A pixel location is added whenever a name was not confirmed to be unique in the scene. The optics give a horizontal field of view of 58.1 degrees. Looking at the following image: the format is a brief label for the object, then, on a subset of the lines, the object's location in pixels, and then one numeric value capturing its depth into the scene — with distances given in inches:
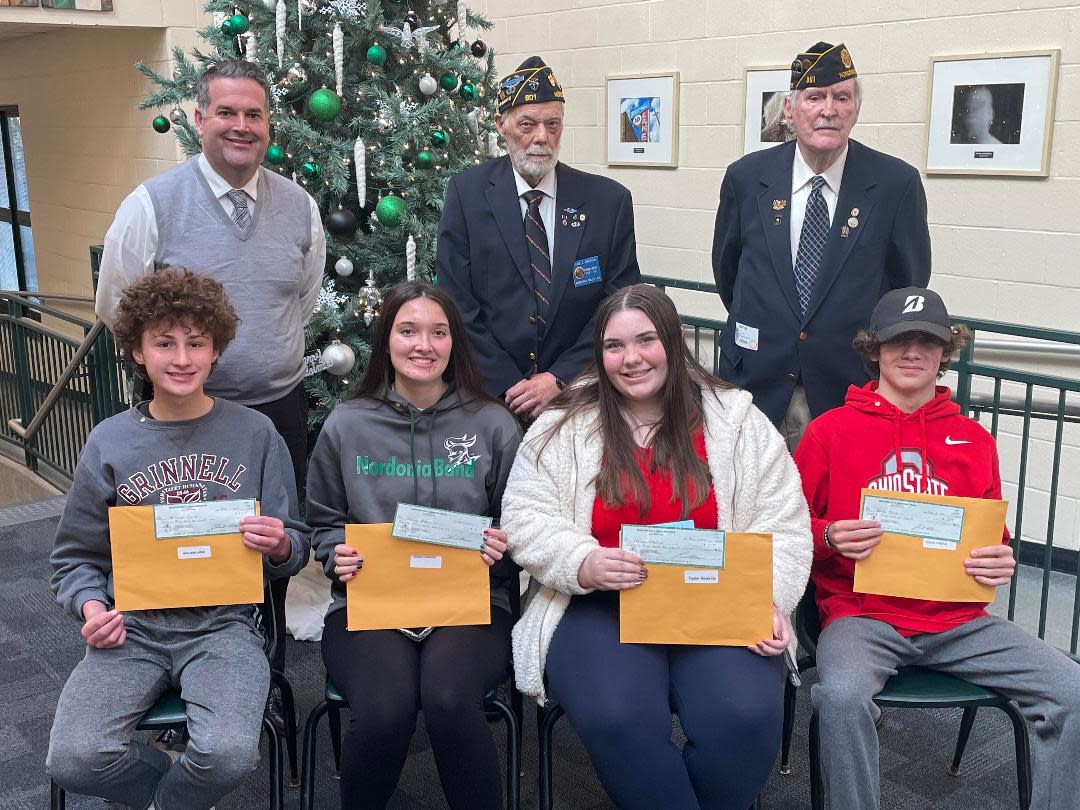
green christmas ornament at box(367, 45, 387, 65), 144.9
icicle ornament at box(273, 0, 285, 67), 139.8
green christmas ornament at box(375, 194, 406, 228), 143.9
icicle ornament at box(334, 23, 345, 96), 141.6
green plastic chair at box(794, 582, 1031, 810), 83.2
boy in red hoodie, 81.0
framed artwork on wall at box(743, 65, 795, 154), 186.7
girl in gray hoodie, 82.4
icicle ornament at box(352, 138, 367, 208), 142.0
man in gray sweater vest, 102.8
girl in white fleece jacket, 78.5
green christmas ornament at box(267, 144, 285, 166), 142.3
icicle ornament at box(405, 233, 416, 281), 146.9
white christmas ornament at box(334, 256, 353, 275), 146.6
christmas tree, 144.0
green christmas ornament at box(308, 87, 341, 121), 142.2
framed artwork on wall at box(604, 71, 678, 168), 205.8
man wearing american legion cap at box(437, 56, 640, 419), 108.5
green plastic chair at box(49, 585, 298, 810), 80.3
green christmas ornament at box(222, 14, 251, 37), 142.8
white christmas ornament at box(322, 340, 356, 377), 143.0
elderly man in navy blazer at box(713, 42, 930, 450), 102.8
